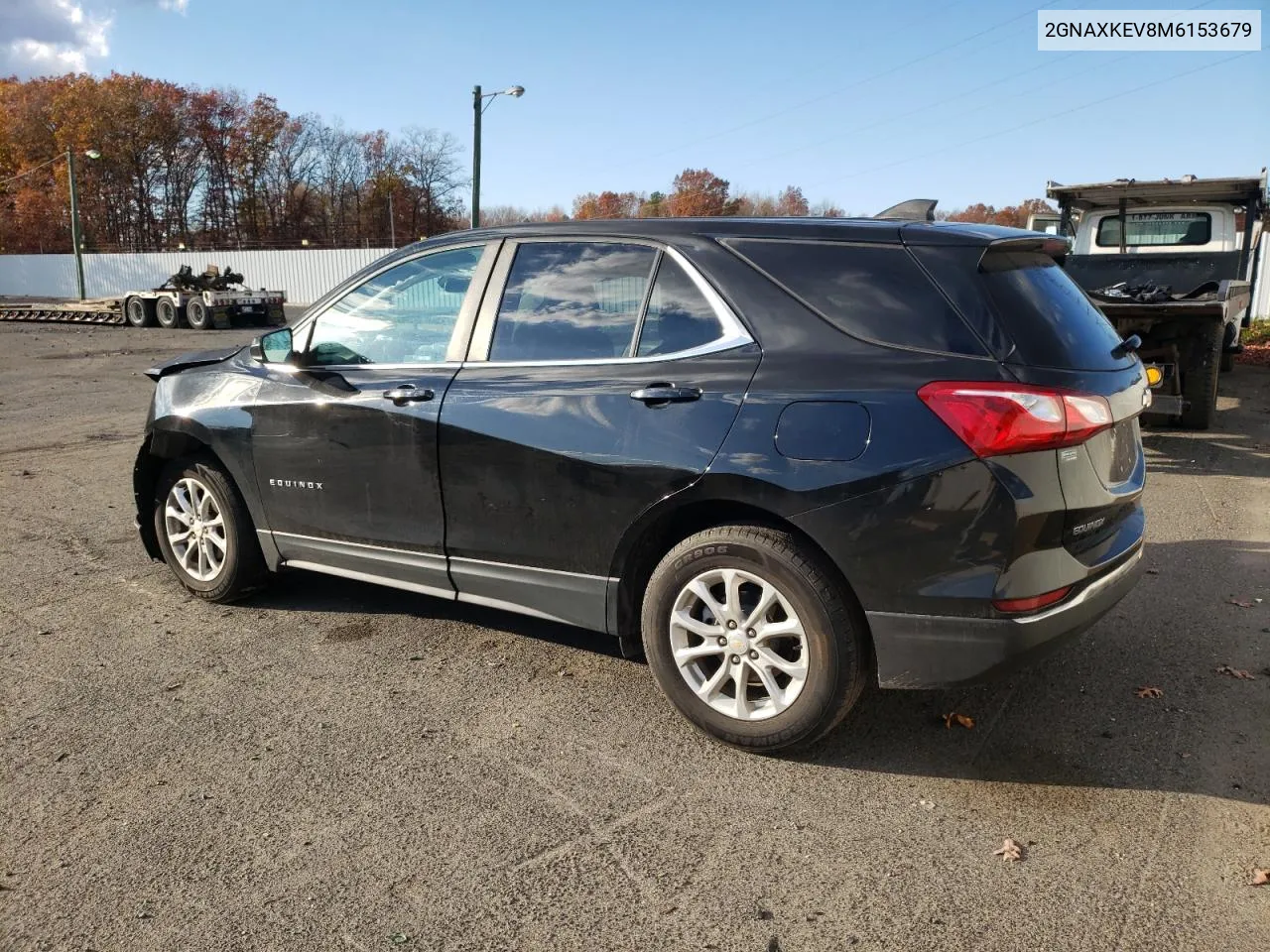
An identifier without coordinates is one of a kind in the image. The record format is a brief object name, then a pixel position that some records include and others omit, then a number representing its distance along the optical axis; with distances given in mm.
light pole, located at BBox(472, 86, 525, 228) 29266
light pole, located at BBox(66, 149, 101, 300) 38778
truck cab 9039
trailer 29047
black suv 3008
